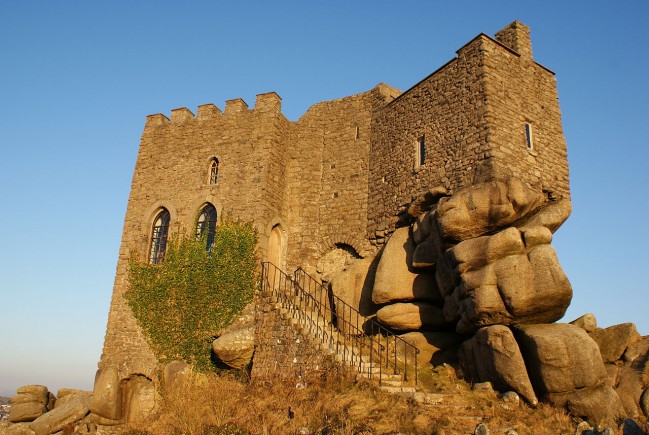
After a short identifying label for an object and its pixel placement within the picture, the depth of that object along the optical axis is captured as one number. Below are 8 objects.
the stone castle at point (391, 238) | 11.12
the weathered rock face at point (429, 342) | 12.98
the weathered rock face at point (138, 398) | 15.34
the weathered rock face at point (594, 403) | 9.86
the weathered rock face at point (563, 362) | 10.25
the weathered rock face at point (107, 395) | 15.10
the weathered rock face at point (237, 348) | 15.14
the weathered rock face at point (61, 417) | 14.81
